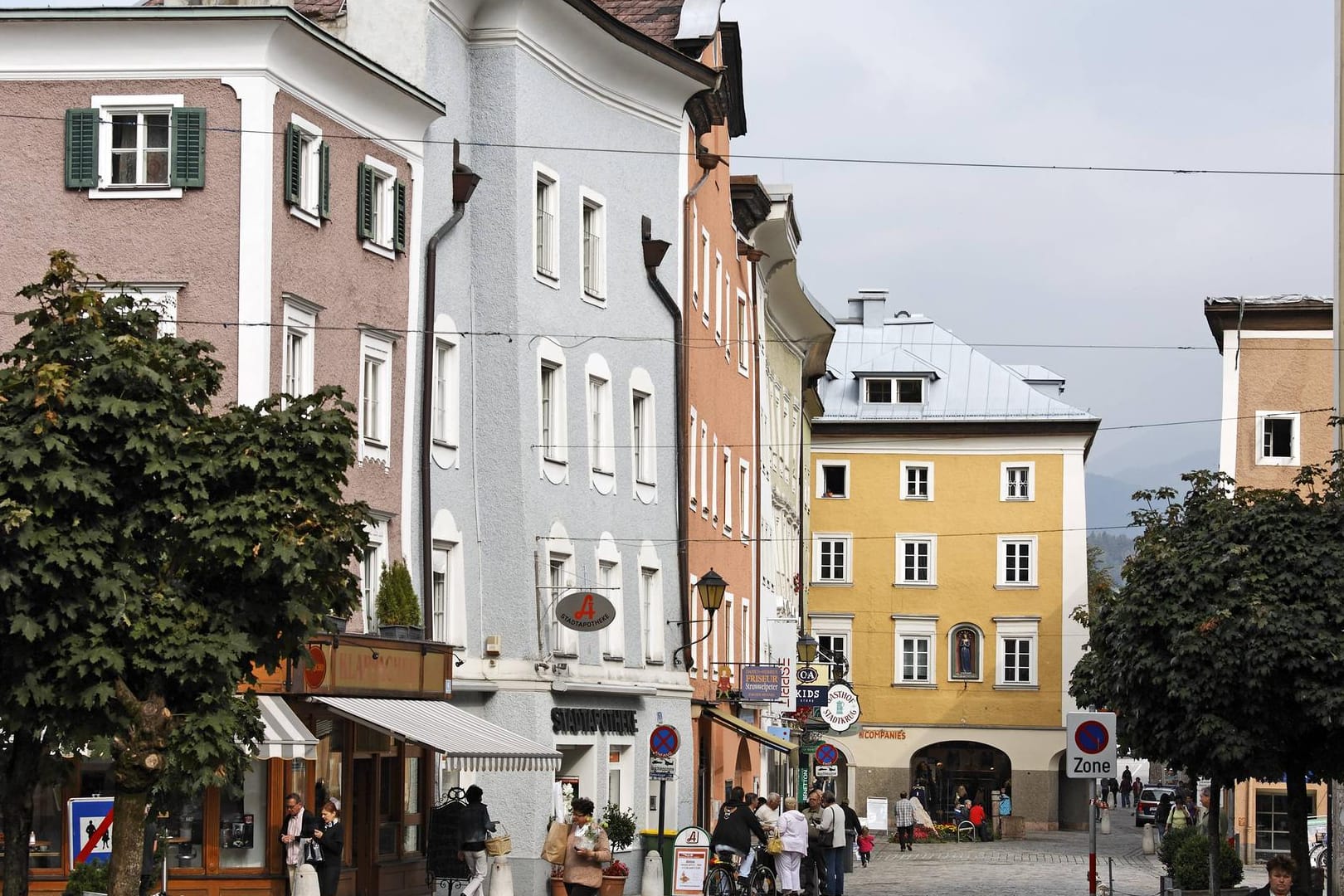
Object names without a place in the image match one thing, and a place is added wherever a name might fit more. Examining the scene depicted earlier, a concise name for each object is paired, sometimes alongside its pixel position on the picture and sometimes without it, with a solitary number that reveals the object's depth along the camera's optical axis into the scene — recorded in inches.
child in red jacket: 1943.9
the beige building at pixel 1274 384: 2066.9
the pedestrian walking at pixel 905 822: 2320.4
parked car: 2920.8
